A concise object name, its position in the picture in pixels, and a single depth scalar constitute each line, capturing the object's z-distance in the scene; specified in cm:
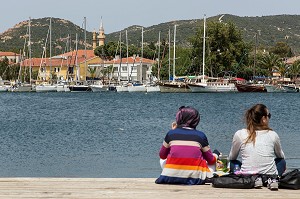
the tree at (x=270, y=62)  12988
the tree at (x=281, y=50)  17618
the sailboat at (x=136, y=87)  11331
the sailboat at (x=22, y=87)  11738
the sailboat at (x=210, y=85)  10619
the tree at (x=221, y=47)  12219
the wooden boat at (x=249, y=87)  10994
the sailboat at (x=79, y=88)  11494
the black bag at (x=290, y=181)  934
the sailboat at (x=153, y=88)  11256
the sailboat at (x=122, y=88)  11372
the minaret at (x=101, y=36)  18526
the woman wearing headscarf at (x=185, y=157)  970
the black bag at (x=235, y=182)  940
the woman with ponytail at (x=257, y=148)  965
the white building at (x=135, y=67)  14075
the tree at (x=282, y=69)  12938
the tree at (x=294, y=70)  13490
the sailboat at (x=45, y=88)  11606
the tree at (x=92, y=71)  14538
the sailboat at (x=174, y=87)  10706
